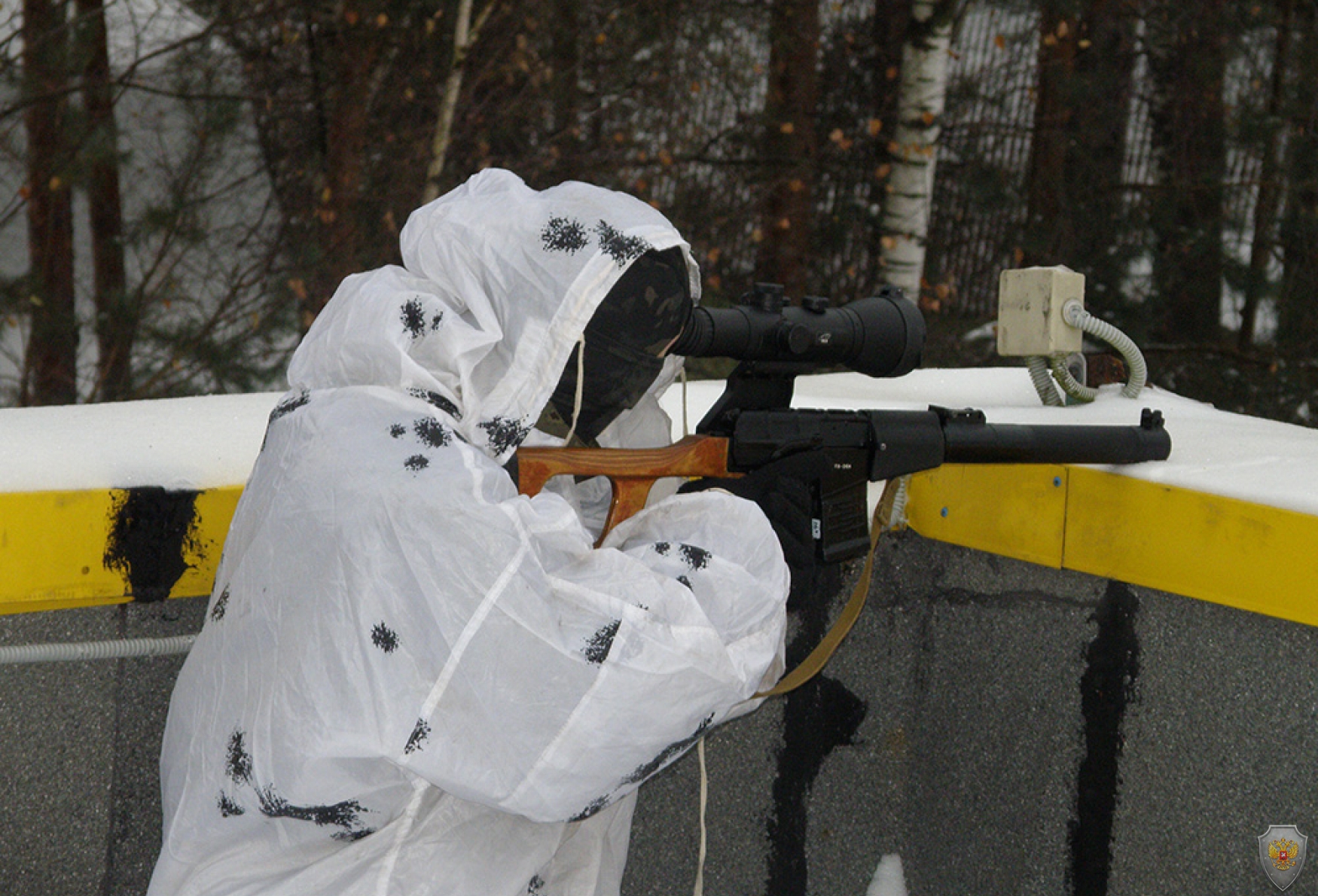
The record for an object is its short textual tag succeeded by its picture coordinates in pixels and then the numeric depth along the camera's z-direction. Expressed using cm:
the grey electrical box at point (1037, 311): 473
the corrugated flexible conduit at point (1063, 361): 475
